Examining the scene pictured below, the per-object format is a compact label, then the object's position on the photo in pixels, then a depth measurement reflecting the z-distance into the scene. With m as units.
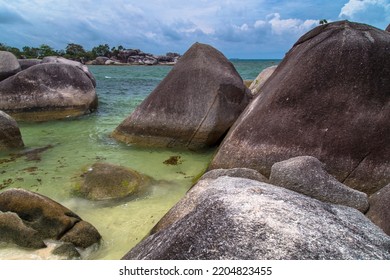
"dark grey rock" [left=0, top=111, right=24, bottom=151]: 7.80
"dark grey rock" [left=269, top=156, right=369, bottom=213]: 3.72
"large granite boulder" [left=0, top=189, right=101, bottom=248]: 3.69
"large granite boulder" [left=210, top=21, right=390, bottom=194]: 4.74
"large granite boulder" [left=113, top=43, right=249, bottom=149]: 7.72
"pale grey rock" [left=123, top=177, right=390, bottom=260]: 2.15
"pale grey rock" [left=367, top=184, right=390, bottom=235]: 3.36
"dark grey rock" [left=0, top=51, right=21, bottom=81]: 13.97
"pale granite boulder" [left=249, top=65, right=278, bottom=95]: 13.41
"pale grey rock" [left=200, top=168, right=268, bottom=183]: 4.24
